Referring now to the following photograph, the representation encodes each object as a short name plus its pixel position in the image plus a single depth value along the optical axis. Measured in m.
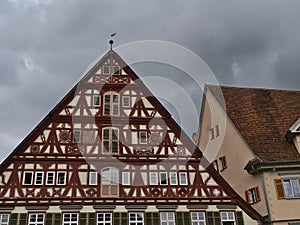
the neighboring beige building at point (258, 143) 20.67
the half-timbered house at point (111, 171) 19.05
